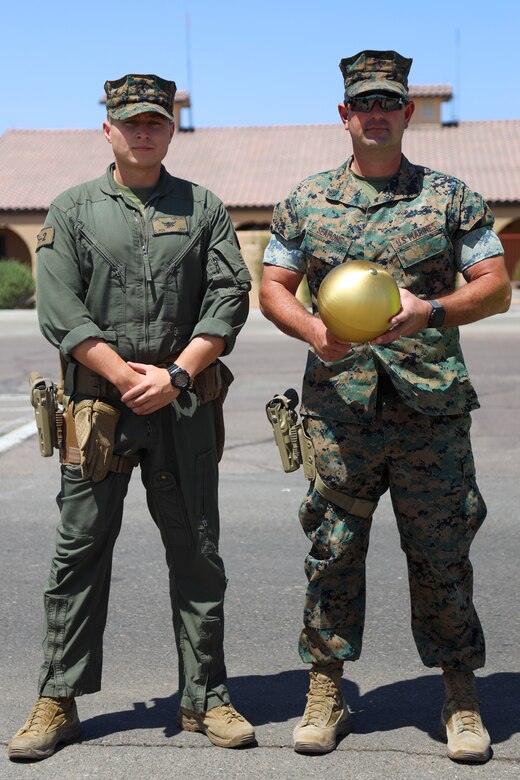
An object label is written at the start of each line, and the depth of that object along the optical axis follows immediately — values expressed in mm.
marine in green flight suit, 3688
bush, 31547
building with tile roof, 38969
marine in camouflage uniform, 3691
